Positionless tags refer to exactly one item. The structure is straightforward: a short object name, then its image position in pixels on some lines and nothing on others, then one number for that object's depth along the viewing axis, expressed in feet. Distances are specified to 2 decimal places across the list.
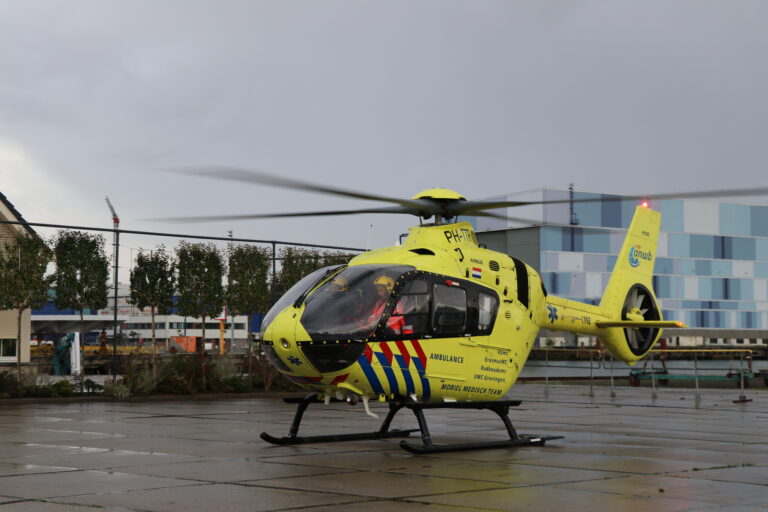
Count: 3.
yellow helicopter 37.58
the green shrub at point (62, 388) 73.46
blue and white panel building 221.87
